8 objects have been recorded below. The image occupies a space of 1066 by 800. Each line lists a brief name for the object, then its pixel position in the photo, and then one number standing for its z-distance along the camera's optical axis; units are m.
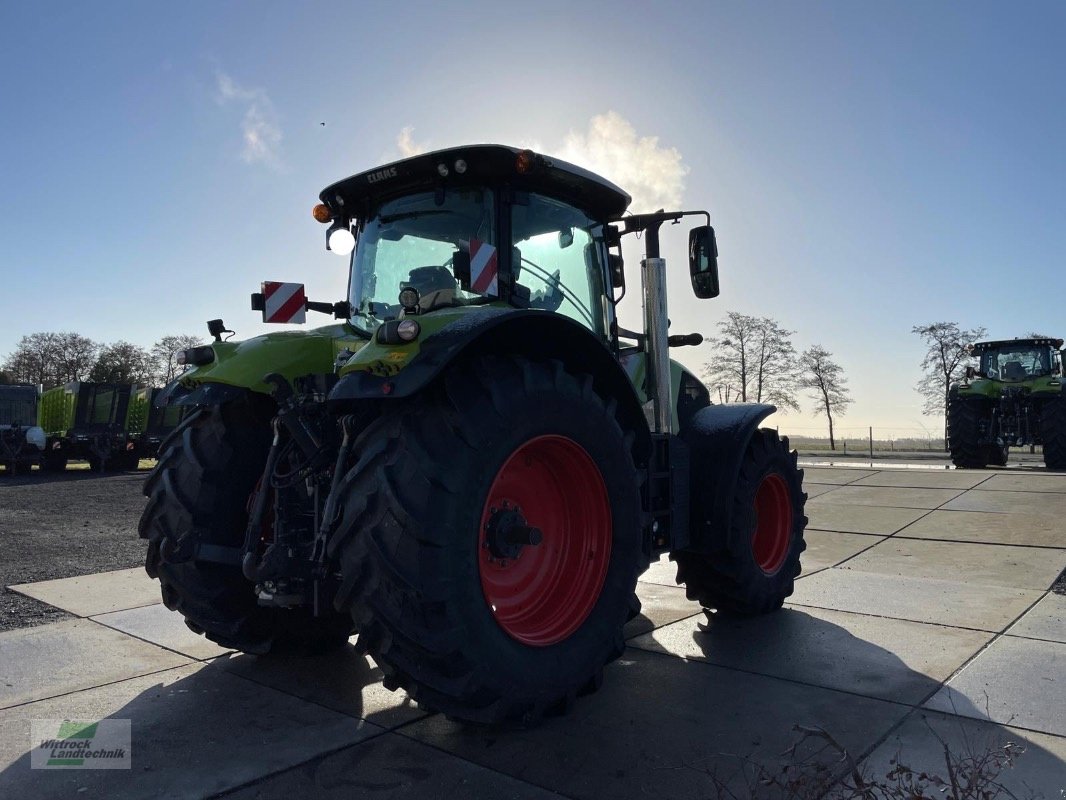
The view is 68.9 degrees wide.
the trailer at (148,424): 21.19
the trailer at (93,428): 19.92
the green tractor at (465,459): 2.61
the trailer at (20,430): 18.20
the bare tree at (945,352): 34.22
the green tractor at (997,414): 15.57
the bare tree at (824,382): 37.44
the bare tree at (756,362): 37.00
